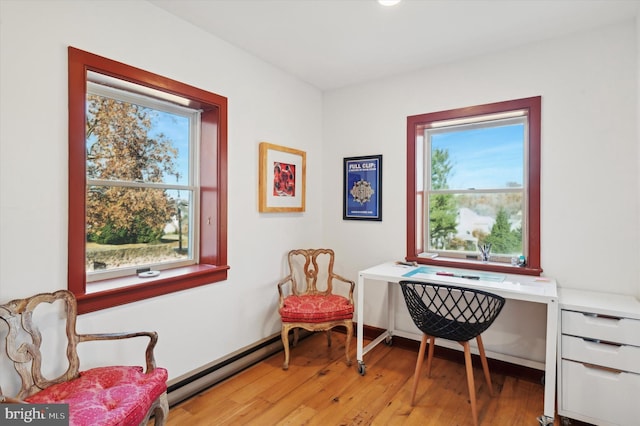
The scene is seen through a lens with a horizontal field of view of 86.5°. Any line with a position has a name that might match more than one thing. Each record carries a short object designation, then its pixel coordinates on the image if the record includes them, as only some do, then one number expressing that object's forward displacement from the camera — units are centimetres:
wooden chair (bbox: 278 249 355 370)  274
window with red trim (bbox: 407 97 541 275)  264
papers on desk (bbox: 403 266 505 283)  250
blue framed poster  333
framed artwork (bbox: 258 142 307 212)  294
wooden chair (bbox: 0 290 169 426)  144
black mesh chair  209
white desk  198
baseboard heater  226
